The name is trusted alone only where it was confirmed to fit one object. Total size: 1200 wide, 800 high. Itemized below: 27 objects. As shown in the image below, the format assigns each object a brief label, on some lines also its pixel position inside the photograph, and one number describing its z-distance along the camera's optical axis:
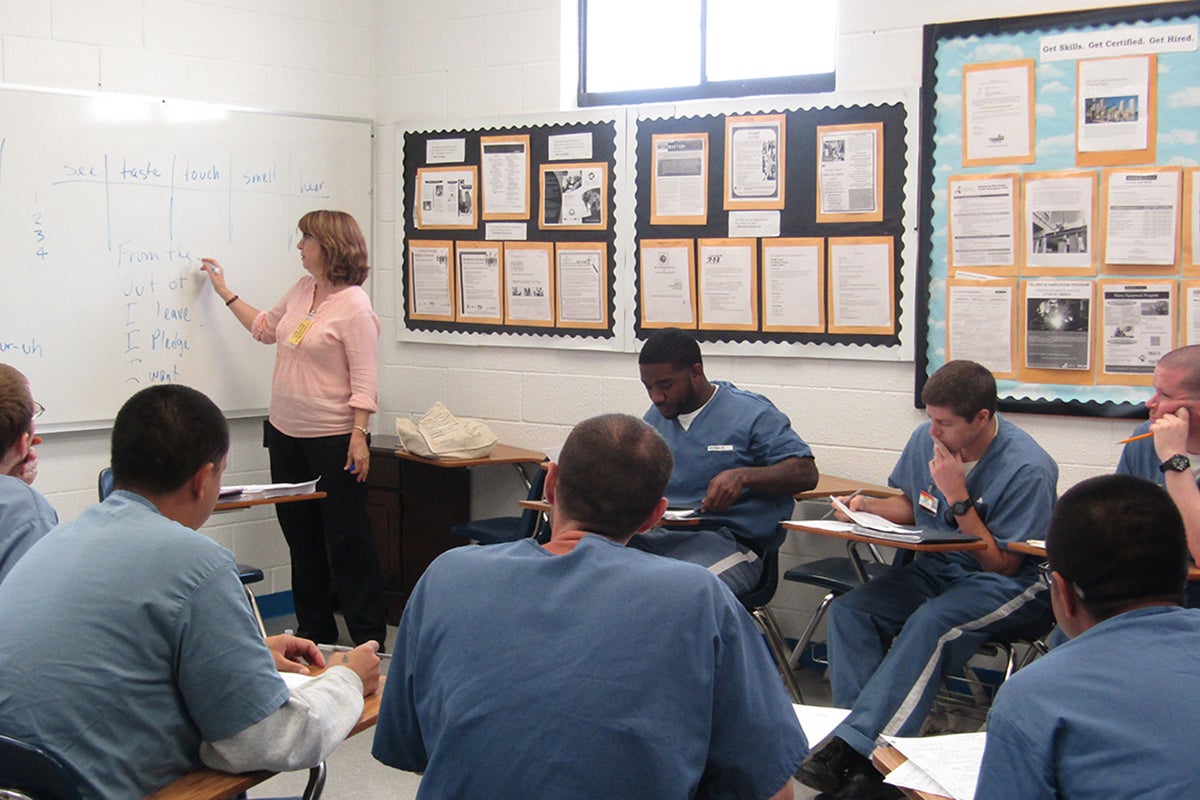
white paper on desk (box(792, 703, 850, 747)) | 1.73
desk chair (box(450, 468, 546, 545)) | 4.05
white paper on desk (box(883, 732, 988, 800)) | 1.61
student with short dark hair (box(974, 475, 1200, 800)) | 1.37
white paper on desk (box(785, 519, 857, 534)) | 3.21
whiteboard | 4.20
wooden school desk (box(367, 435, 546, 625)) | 4.97
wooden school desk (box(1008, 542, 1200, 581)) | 2.98
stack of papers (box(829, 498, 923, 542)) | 3.08
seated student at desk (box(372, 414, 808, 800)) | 1.44
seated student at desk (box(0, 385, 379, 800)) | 1.64
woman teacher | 4.41
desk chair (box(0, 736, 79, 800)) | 1.55
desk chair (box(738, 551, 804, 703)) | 3.67
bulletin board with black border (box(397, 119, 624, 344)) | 4.85
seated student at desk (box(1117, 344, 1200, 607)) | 2.91
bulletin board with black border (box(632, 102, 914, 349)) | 4.24
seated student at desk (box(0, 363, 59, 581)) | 2.12
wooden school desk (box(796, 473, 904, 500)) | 3.98
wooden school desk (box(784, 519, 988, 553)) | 3.04
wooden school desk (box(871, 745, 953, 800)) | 1.70
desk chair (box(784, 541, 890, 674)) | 3.74
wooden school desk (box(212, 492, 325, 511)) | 3.47
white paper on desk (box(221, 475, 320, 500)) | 3.53
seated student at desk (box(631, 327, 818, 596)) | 3.58
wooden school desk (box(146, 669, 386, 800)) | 1.67
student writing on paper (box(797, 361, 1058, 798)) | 3.15
